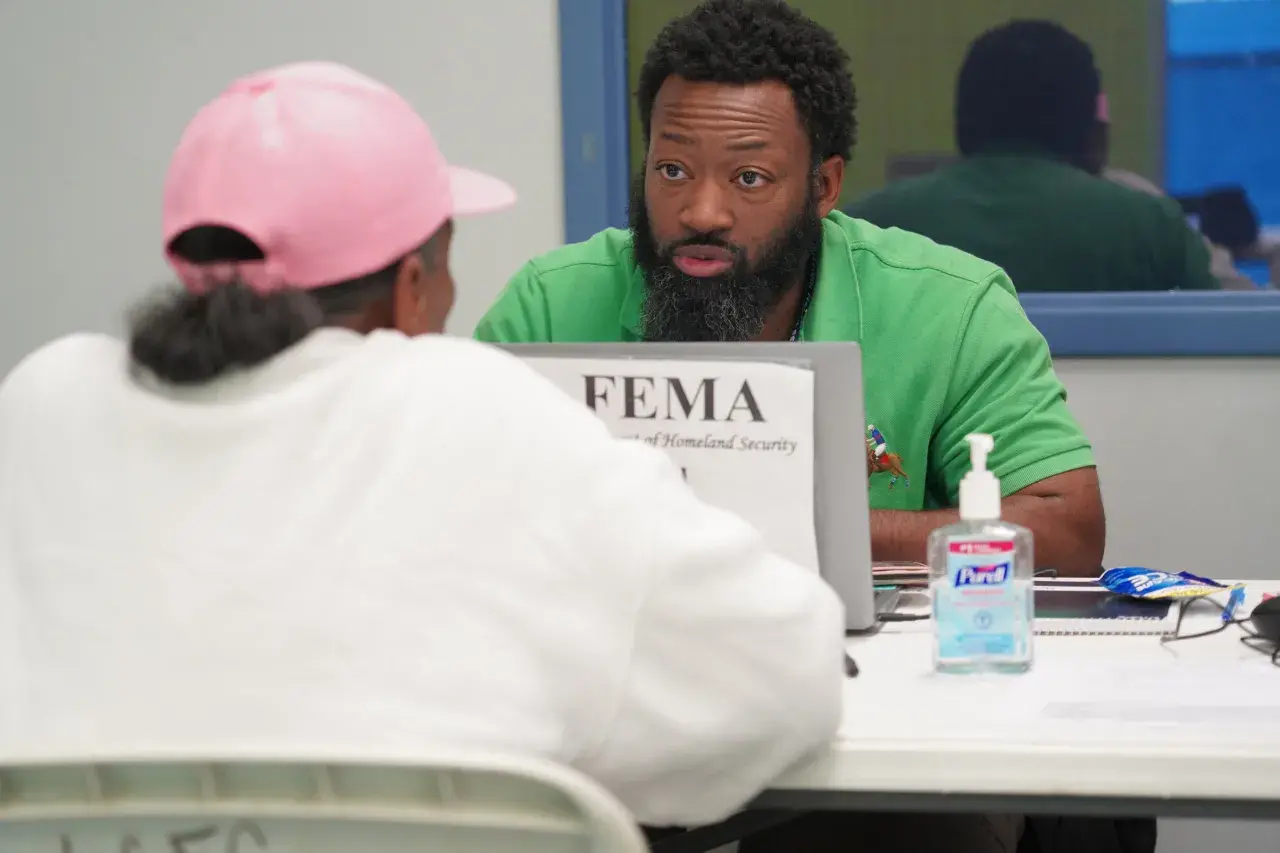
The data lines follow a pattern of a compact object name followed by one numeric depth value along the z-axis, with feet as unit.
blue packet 15.70
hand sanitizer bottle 14.96
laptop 15.22
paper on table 14.54
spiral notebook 15.47
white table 14.40
